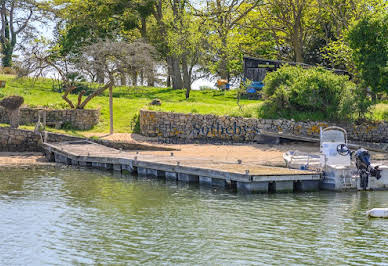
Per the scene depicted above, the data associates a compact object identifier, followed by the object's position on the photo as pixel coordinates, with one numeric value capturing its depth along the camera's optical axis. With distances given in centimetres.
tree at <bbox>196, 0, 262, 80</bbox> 4756
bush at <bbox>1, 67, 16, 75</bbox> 4850
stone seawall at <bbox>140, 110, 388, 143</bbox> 3158
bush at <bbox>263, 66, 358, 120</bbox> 3209
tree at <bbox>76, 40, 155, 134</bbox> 3338
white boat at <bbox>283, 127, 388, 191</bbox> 2230
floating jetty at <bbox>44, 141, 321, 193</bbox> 2184
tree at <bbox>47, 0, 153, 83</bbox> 4662
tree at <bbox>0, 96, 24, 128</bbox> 3266
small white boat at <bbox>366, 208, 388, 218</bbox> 1830
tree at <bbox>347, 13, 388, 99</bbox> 3180
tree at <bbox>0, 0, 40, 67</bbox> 5471
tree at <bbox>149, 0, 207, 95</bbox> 4466
